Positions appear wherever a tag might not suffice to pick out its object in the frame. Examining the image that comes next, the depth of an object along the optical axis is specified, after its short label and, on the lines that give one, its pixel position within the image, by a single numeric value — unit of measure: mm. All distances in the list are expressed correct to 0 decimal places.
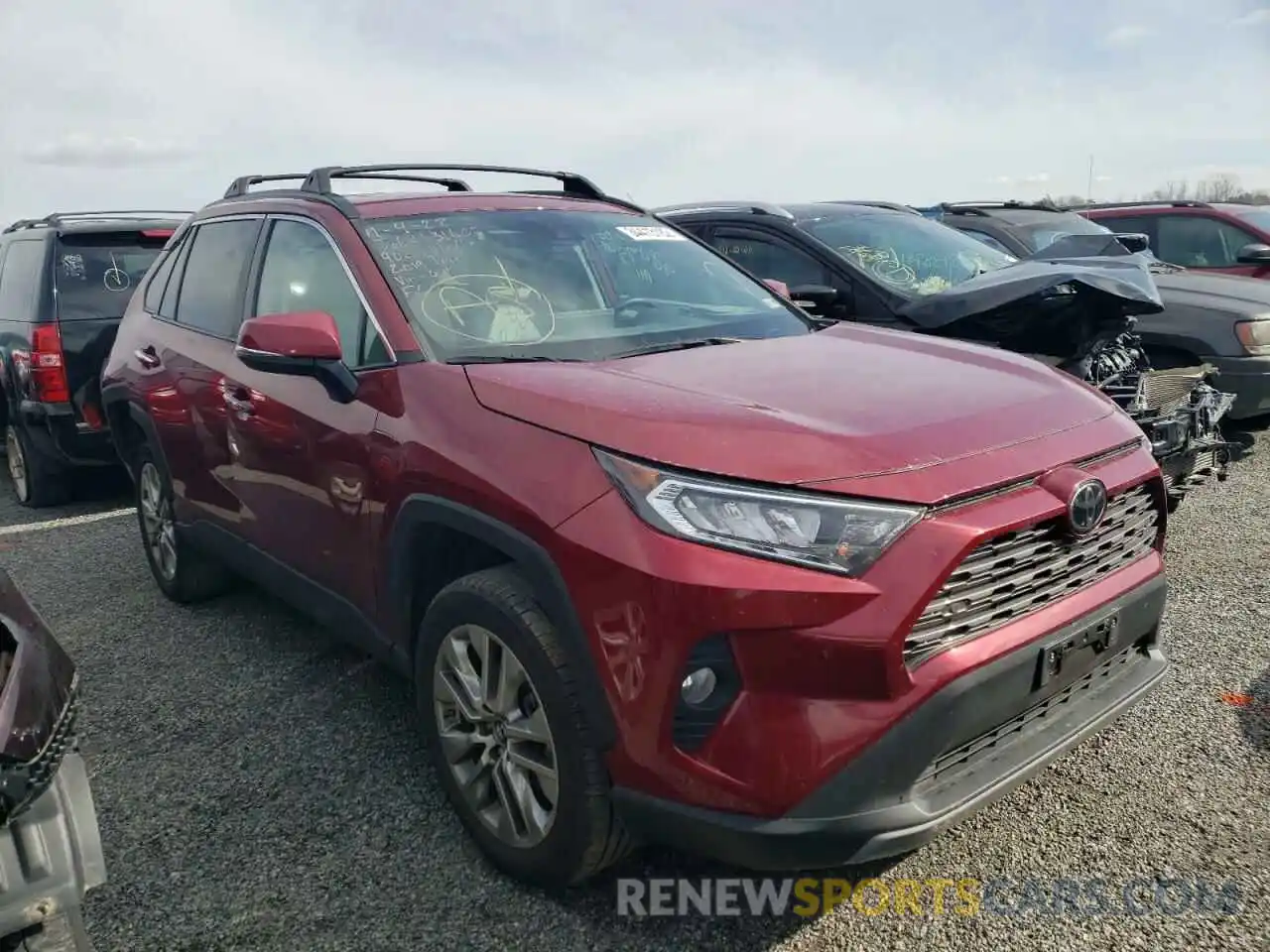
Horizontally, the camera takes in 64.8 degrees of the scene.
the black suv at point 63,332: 6129
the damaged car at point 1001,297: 4430
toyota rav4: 1973
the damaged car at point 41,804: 1584
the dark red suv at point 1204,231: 8891
